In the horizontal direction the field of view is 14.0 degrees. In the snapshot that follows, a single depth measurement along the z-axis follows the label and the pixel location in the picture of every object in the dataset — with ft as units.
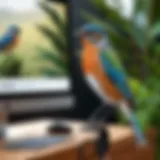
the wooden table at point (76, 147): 2.71
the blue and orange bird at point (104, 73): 2.83
